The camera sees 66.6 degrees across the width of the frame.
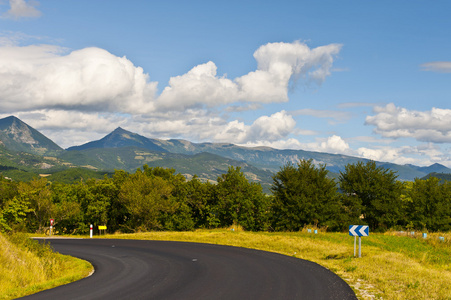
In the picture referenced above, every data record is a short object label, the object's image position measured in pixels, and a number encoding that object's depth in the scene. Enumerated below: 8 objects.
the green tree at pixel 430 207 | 47.22
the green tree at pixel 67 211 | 55.94
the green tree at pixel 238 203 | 54.53
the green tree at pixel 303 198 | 41.38
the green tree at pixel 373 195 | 44.25
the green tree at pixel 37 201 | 54.97
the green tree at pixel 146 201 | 50.66
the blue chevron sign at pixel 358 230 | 20.95
